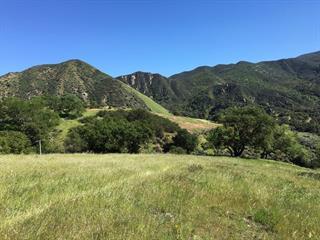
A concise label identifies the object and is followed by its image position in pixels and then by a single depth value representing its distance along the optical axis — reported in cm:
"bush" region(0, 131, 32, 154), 5382
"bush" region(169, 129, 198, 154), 6995
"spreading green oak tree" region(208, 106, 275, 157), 4729
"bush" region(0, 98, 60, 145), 6605
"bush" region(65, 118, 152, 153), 5743
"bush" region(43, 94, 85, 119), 8891
